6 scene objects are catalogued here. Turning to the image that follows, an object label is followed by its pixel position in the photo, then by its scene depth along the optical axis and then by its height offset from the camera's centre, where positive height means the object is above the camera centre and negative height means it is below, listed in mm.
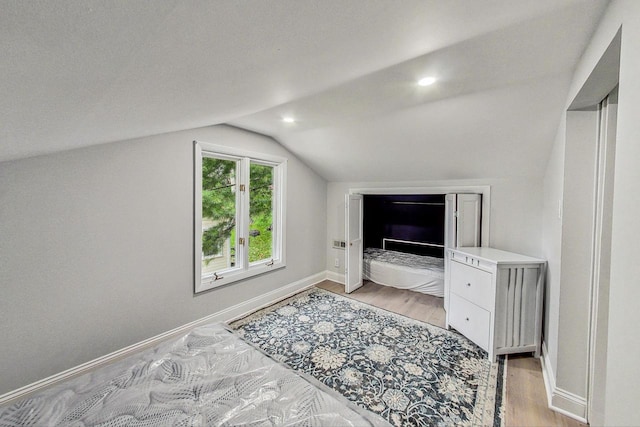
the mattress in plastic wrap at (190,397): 1120 -936
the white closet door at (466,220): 3068 -120
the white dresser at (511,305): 2213 -825
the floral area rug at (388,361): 1741 -1329
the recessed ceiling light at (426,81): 1726 +893
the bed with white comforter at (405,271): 3604 -930
